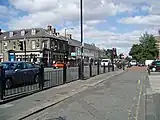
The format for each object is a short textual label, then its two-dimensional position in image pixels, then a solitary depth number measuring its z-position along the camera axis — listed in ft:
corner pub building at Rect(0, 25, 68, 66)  139.87
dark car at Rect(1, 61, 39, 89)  26.90
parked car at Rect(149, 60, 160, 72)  73.75
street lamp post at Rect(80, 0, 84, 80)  42.81
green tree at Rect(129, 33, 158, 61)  230.01
